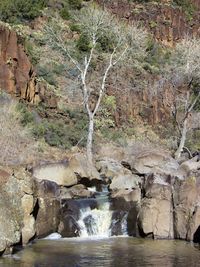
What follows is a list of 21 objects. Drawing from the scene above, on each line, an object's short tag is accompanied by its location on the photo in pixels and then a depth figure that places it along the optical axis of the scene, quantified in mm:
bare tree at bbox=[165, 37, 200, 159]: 32941
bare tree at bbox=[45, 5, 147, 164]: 34534
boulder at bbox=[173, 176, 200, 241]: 19531
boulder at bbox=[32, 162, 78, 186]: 22844
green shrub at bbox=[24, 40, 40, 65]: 40388
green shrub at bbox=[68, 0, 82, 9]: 53906
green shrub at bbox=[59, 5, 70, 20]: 51000
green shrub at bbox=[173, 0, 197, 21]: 61803
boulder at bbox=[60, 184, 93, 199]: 22203
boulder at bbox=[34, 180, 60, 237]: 19391
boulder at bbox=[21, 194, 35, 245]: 18094
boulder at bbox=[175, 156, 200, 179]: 21500
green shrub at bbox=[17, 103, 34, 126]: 30666
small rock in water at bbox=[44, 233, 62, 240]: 19406
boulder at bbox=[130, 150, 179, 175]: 25589
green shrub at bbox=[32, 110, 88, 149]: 31078
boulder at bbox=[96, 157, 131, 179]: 26156
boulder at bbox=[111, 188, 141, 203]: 21391
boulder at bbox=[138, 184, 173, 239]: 20078
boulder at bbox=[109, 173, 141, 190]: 23234
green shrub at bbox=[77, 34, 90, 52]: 45375
